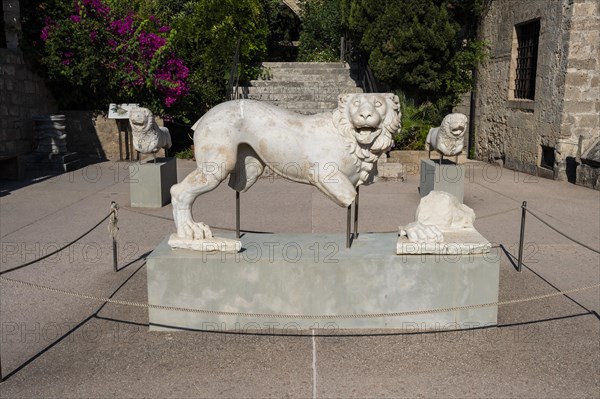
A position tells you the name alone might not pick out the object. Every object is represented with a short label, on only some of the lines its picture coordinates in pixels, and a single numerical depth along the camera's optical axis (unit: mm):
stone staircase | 12812
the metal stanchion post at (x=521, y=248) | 5012
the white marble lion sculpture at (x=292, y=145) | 3730
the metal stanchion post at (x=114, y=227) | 4898
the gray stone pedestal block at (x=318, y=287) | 3742
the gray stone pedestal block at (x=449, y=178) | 7801
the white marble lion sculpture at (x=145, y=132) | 7660
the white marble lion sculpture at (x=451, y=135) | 7426
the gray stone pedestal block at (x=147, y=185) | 7859
